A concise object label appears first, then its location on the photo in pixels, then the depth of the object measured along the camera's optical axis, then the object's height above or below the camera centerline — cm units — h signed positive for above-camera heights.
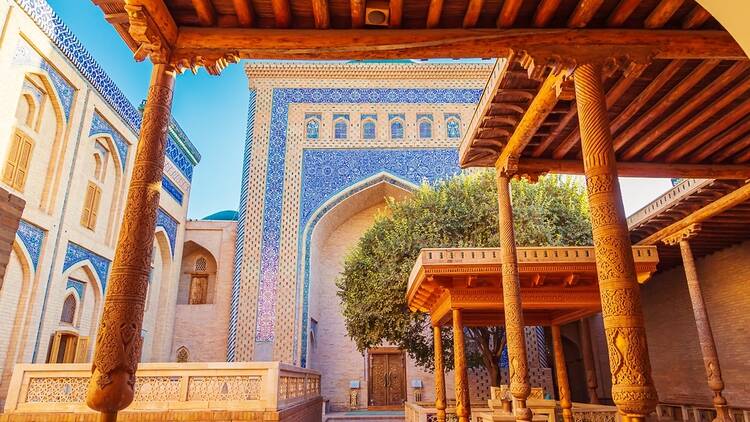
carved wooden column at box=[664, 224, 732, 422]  838 +79
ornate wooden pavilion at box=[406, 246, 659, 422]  709 +142
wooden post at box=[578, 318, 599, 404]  1366 +57
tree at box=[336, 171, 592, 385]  1216 +332
